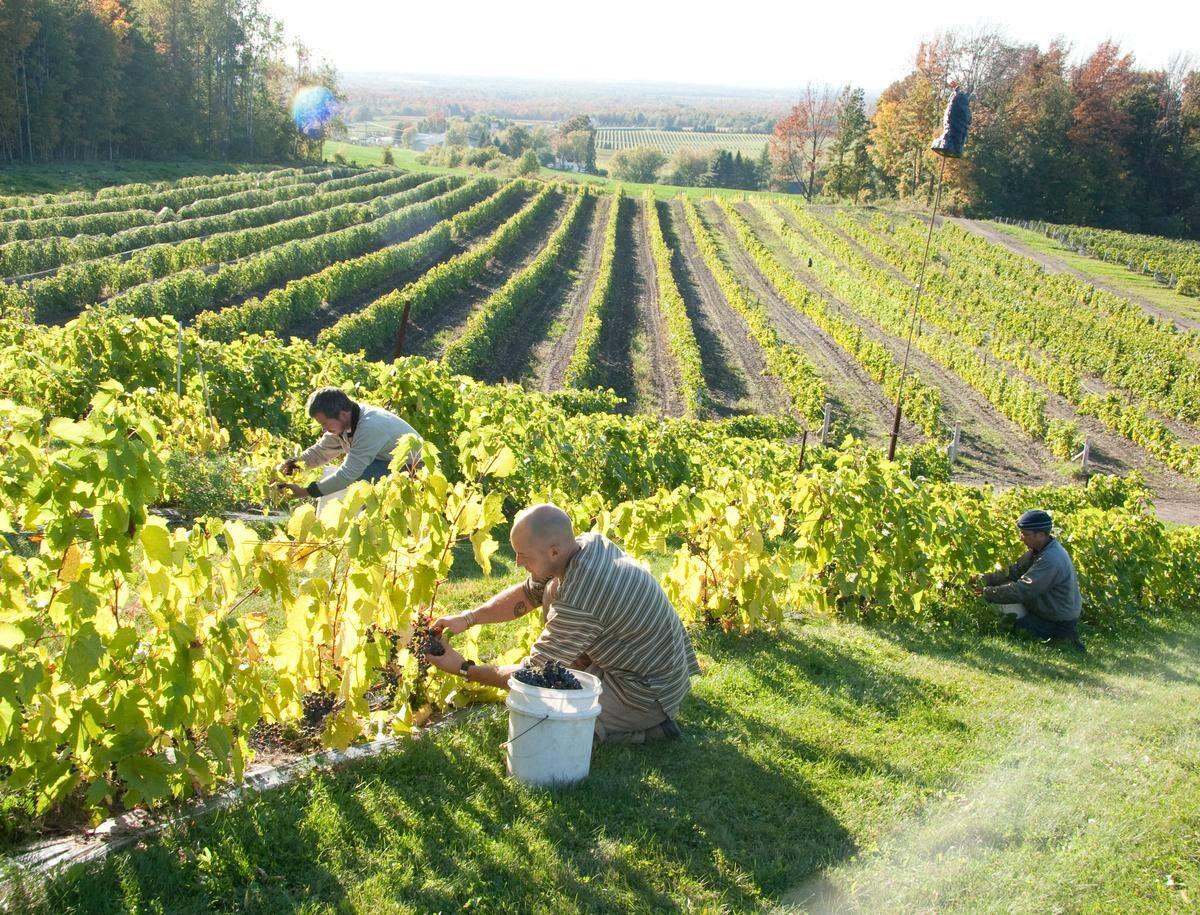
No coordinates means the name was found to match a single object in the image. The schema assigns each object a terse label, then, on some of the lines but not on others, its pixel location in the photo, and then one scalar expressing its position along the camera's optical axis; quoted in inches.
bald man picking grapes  154.4
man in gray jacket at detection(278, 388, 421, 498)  228.3
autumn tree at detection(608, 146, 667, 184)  4372.5
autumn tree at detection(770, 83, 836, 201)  3006.9
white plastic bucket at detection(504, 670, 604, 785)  147.1
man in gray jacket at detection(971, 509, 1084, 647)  276.1
